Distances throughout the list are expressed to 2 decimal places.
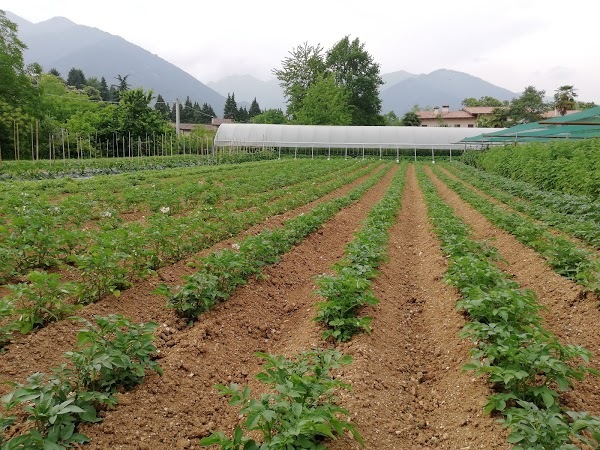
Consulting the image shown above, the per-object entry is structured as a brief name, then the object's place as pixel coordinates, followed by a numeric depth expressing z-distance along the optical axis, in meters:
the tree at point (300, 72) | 70.81
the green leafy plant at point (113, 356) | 2.73
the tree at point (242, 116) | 97.09
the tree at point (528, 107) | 59.57
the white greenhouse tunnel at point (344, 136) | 44.16
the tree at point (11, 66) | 33.66
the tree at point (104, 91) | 87.31
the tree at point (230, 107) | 100.94
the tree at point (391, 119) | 78.75
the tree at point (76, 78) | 97.06
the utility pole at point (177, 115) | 48.41
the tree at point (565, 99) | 55.50
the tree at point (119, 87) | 78.53
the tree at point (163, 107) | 87.82
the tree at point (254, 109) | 107.65
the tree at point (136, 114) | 43.81
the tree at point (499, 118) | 59.66
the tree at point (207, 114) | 100.06
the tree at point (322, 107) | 56.75
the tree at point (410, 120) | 70.80
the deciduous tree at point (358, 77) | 70.94
